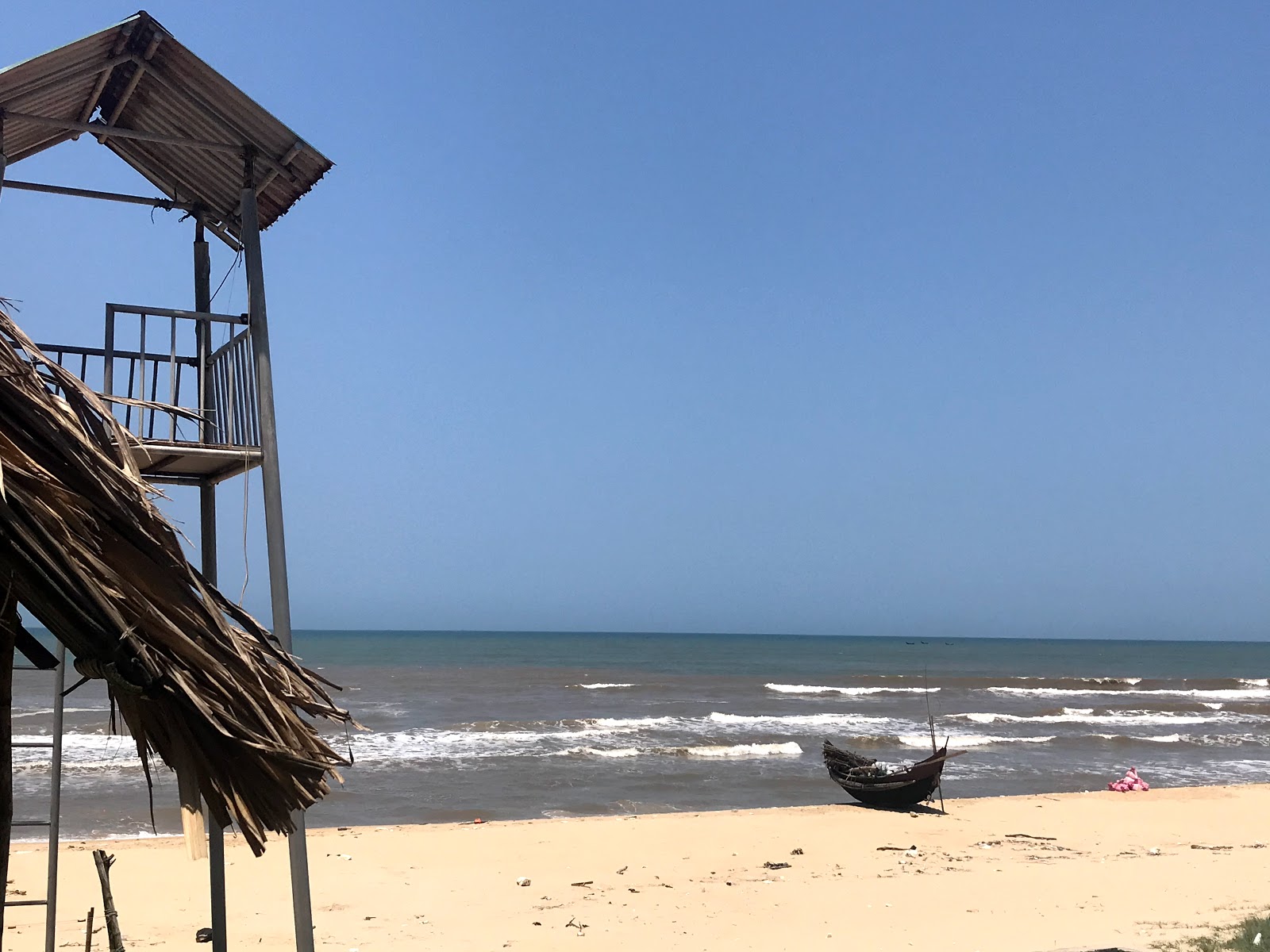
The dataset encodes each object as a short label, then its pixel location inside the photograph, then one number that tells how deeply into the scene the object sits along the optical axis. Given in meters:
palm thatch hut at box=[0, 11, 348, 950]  2.69
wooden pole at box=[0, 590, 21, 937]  2.90
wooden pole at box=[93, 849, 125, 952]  4.64
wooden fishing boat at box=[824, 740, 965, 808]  16.34
